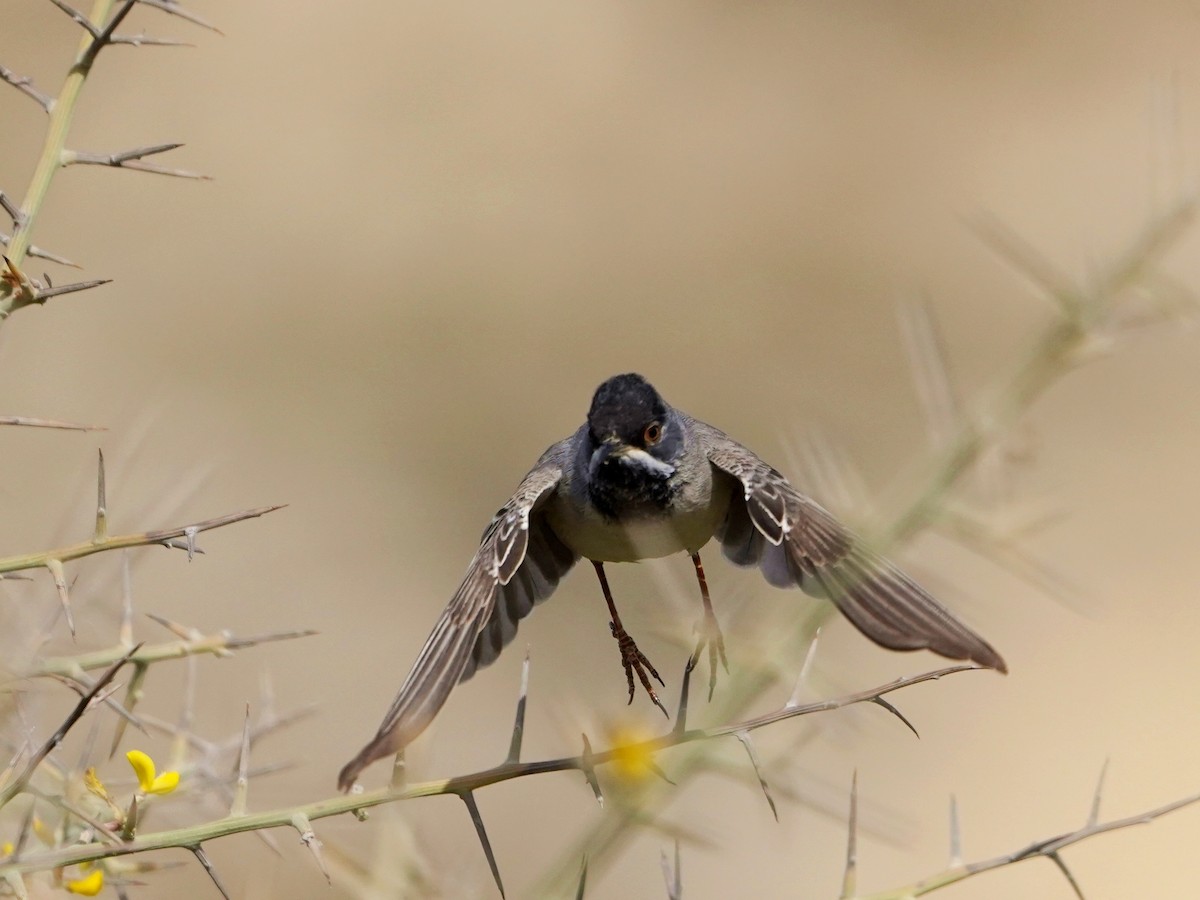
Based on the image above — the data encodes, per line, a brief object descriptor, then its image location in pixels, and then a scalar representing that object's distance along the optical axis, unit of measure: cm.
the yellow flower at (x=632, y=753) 414
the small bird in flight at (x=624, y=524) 630
